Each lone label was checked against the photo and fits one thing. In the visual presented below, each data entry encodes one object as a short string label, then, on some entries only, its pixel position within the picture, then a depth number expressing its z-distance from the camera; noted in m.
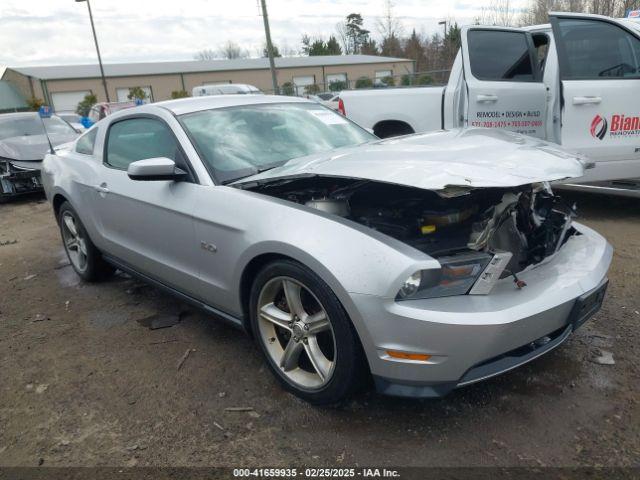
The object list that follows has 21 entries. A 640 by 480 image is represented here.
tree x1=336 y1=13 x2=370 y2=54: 67.75
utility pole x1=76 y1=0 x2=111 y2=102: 28.66
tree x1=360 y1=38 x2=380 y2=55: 61.94
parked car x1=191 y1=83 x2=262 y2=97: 20.39
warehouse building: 39.56
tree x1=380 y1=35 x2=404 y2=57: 44.78
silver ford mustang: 2.23
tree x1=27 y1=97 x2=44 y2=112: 32.28
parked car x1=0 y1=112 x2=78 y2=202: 9.20
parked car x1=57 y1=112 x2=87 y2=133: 18.70
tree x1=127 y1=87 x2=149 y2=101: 36.00
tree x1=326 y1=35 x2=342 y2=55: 66.12
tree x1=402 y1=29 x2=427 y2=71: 37.06
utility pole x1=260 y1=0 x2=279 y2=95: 20.70
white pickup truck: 5.24
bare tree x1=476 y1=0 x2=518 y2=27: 23.12
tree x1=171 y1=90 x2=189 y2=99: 34.38
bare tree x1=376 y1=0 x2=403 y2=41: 41.29
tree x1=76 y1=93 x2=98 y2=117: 35.28
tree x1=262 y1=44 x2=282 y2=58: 66.35
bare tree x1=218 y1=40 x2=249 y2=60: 75.06
